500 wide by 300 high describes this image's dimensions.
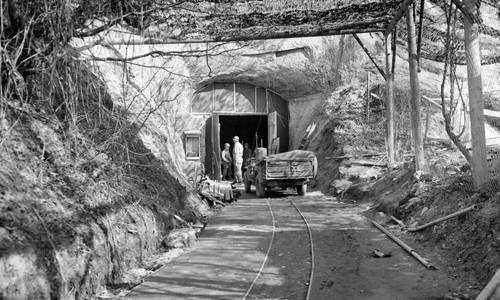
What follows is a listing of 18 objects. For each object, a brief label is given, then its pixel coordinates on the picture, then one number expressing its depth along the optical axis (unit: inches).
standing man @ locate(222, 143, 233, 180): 932.6
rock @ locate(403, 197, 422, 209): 408.9
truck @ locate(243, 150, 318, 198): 671.8
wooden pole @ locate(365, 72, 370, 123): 837.8
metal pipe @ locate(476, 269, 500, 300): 185.8
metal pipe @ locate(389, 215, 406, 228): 393.0
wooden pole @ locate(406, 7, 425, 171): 465.7
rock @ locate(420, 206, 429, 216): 381.3
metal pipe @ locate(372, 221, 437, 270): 278.3
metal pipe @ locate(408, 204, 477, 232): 303.7
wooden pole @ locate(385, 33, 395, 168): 626.2
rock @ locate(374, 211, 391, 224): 429.7
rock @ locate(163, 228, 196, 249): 343.3
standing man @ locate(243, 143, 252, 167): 1054.5
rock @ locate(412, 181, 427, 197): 426.0
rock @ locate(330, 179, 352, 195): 655.8
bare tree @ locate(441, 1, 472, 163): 354.0
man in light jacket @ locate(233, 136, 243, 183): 842.8
